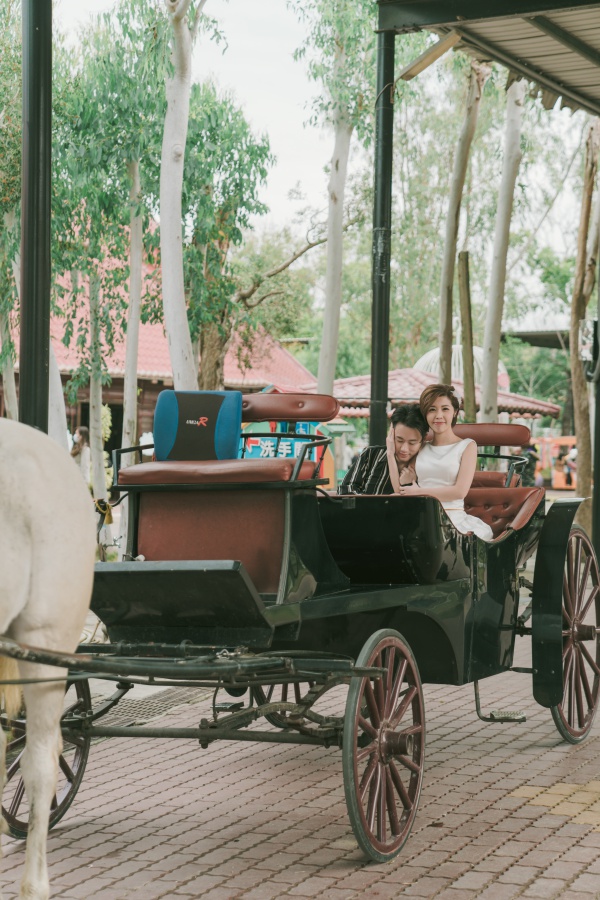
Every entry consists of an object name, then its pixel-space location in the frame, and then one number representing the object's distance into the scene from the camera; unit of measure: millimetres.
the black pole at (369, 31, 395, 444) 9039
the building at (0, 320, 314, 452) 24580
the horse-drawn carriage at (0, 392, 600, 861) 4418
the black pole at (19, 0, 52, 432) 5594
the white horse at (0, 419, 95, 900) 3510
